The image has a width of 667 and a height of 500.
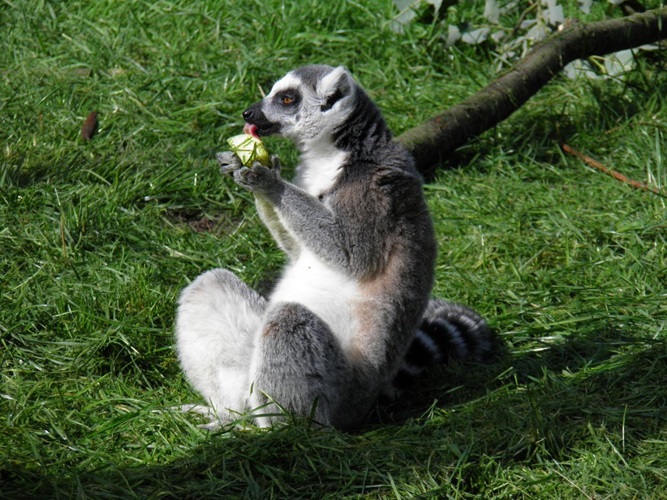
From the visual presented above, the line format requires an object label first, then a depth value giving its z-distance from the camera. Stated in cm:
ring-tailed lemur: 754
